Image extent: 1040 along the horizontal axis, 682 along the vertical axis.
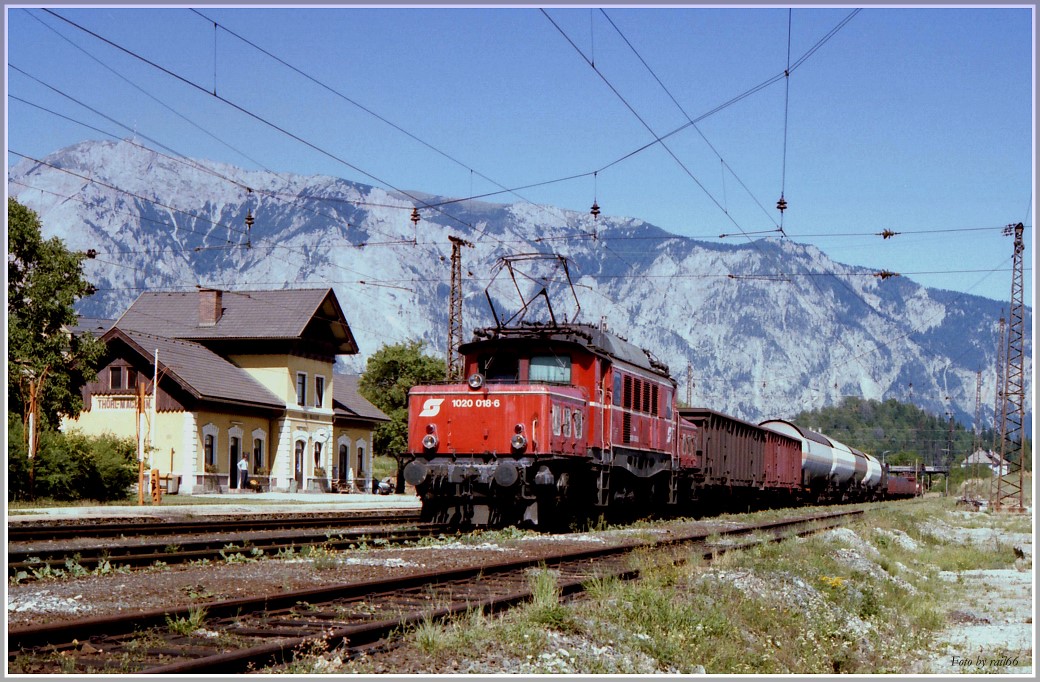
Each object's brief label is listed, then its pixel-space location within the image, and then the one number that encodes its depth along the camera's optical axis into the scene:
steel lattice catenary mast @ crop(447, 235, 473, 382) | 47.60
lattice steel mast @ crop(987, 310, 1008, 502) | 48.03
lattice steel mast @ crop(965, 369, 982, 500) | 81.56
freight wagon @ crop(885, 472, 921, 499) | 74.56
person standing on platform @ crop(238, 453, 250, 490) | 48.59
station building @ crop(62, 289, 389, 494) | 46.62
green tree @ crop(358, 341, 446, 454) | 77.56
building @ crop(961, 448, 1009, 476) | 161.02
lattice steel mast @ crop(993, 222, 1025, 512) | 45.56
